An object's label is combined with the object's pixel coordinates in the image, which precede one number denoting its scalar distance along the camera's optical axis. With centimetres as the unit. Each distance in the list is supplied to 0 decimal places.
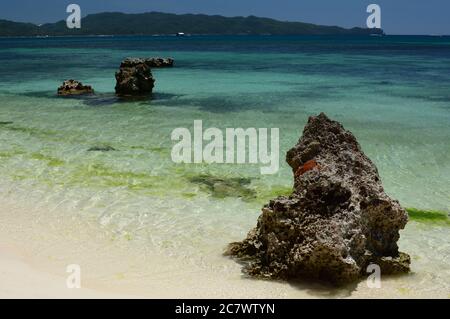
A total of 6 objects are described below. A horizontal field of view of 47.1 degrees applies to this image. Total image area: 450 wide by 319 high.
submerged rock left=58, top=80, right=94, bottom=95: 2511
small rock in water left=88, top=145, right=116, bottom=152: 1363
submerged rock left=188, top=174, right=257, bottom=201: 1014
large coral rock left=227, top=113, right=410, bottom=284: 617
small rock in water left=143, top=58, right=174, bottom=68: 4412
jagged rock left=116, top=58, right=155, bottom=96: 2465
